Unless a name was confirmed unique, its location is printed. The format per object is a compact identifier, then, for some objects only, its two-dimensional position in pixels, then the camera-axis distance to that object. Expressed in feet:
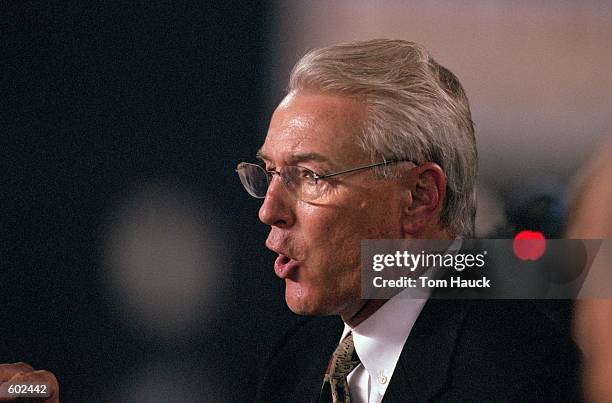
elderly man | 13.07
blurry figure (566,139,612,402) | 13.10
